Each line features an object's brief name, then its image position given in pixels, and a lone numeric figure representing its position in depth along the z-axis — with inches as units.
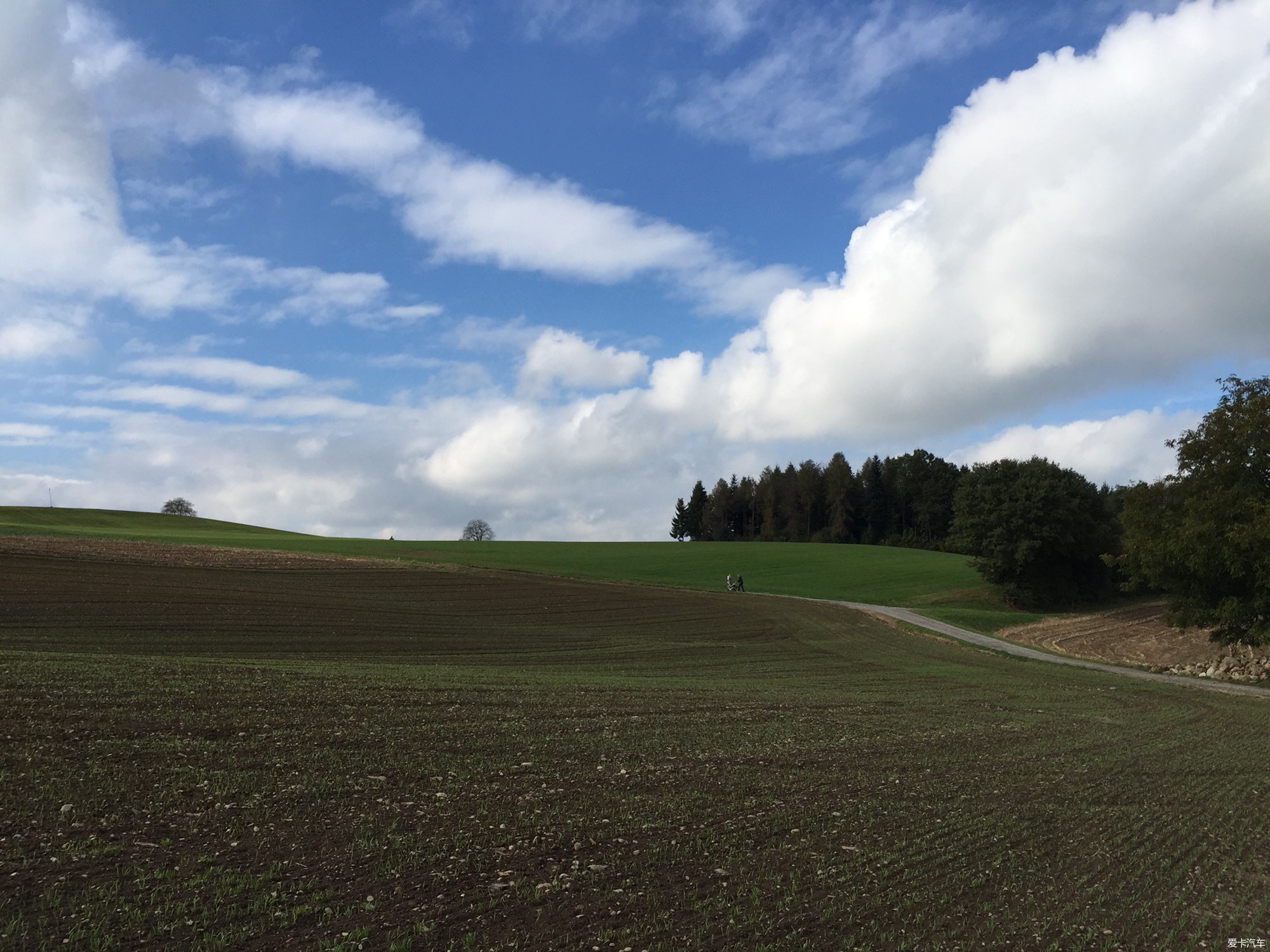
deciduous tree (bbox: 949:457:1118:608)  2768.2
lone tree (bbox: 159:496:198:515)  5679.1
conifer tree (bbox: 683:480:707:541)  6565.0
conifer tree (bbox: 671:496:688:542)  6638.8
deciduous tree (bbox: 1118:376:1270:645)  1256.2
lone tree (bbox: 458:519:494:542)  5990.7
